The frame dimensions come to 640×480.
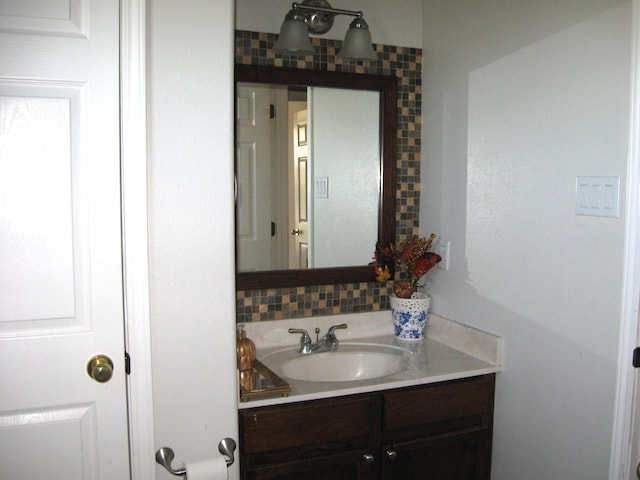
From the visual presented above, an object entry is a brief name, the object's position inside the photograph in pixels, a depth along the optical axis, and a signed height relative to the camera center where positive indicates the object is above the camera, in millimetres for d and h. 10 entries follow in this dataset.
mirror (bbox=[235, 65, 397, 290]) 2238 +58
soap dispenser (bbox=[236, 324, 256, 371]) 1935 -507
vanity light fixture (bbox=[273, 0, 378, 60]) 2146 +576
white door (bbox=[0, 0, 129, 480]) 1473 -111
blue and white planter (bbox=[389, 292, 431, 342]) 2365 -471
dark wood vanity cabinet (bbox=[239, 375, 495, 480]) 1829 -769
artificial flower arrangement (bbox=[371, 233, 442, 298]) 2359 -263
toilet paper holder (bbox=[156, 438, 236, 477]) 1626 -706
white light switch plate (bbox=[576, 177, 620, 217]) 1646 -3
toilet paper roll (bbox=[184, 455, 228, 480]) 1616 -732
